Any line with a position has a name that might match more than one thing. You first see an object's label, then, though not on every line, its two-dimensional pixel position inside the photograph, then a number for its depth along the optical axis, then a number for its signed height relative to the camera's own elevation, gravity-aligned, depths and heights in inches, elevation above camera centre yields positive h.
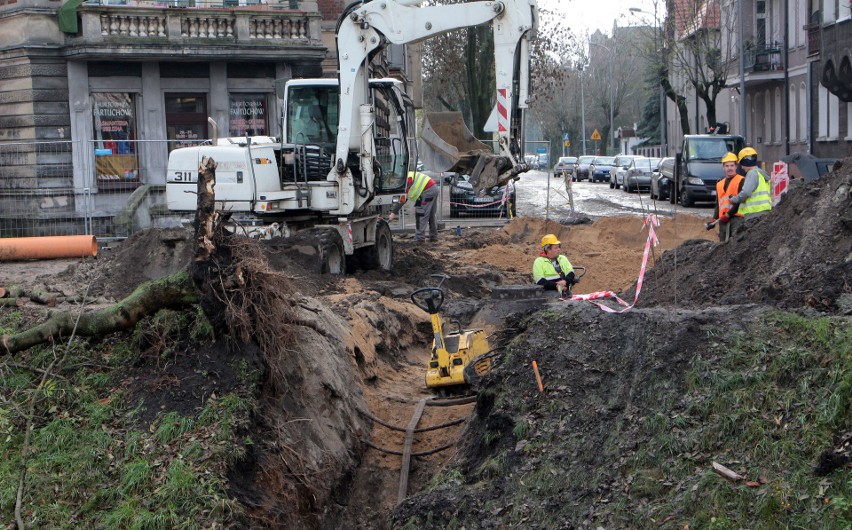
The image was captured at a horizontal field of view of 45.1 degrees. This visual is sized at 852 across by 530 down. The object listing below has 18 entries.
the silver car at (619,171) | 1792.2 -24.2
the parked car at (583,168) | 2241.6 -22.0
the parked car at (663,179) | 1333.7 -30.6
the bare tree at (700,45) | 1702.8 +185.7
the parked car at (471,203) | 1121.4 -46.7
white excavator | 579.8 +10.2
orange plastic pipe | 707.4 -52.1
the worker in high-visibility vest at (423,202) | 885.2 -35.8
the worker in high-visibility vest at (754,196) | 515.2 -21.5
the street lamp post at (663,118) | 1953.4 +76.8
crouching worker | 444.1 -48.3
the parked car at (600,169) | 2116.1 -23.6
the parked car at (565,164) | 2341.9 -13.3
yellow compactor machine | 397.7 -75.0
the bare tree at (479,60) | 1651.1 +164.2
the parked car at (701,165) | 1205.1 -12.2
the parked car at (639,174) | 1616.6 -27.5
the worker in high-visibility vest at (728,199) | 522.3 -22.9
